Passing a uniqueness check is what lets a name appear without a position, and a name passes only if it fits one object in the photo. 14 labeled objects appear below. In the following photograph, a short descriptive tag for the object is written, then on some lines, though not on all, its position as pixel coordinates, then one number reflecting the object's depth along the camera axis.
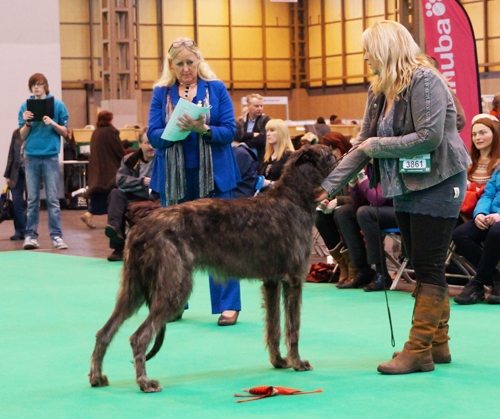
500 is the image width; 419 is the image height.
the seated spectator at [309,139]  8.98
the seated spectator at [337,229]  7.09
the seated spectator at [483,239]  5.98
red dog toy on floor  3.61
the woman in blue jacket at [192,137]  5.16
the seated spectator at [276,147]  8.17
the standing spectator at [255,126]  10.72
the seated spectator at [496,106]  9.20
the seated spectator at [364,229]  6.62
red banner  8.92
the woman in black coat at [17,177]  10.99
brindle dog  3.75
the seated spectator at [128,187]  8.64
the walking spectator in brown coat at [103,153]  12.16
